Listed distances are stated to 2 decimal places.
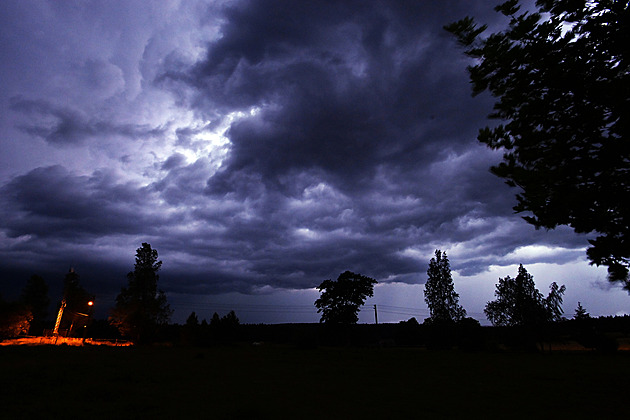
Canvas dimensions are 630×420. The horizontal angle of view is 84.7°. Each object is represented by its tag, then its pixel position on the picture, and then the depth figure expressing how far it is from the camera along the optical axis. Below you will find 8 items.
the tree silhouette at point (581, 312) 65.22
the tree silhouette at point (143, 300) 55.66
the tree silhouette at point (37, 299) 66.06
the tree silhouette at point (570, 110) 4.71
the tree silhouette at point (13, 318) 43.62
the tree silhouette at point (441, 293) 65.25
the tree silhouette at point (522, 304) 63.69
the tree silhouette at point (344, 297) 63.72
